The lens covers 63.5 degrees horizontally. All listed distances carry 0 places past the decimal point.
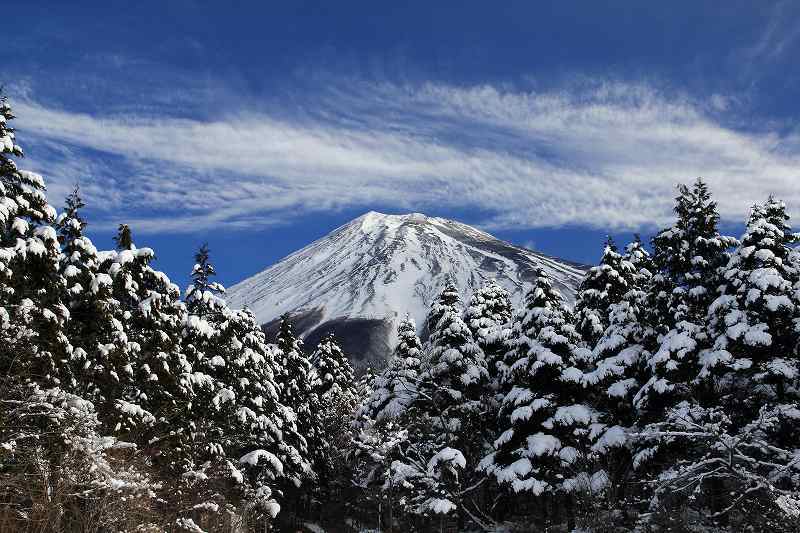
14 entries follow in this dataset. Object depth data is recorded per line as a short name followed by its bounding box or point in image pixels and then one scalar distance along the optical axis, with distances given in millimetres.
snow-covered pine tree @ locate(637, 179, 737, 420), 19328
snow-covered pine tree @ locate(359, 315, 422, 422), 27734
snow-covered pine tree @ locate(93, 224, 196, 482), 17172
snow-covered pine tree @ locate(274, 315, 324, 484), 35156
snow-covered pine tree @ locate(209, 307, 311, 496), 23297
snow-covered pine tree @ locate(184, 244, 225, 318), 22594
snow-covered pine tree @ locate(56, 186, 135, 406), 16375
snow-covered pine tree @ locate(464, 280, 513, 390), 28203
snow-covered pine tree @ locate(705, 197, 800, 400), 17500
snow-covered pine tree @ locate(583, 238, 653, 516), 21672
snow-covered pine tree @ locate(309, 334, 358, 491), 44812
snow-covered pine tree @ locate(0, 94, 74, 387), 12859
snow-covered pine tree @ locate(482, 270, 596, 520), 22562
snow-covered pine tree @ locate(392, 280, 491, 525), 26469
